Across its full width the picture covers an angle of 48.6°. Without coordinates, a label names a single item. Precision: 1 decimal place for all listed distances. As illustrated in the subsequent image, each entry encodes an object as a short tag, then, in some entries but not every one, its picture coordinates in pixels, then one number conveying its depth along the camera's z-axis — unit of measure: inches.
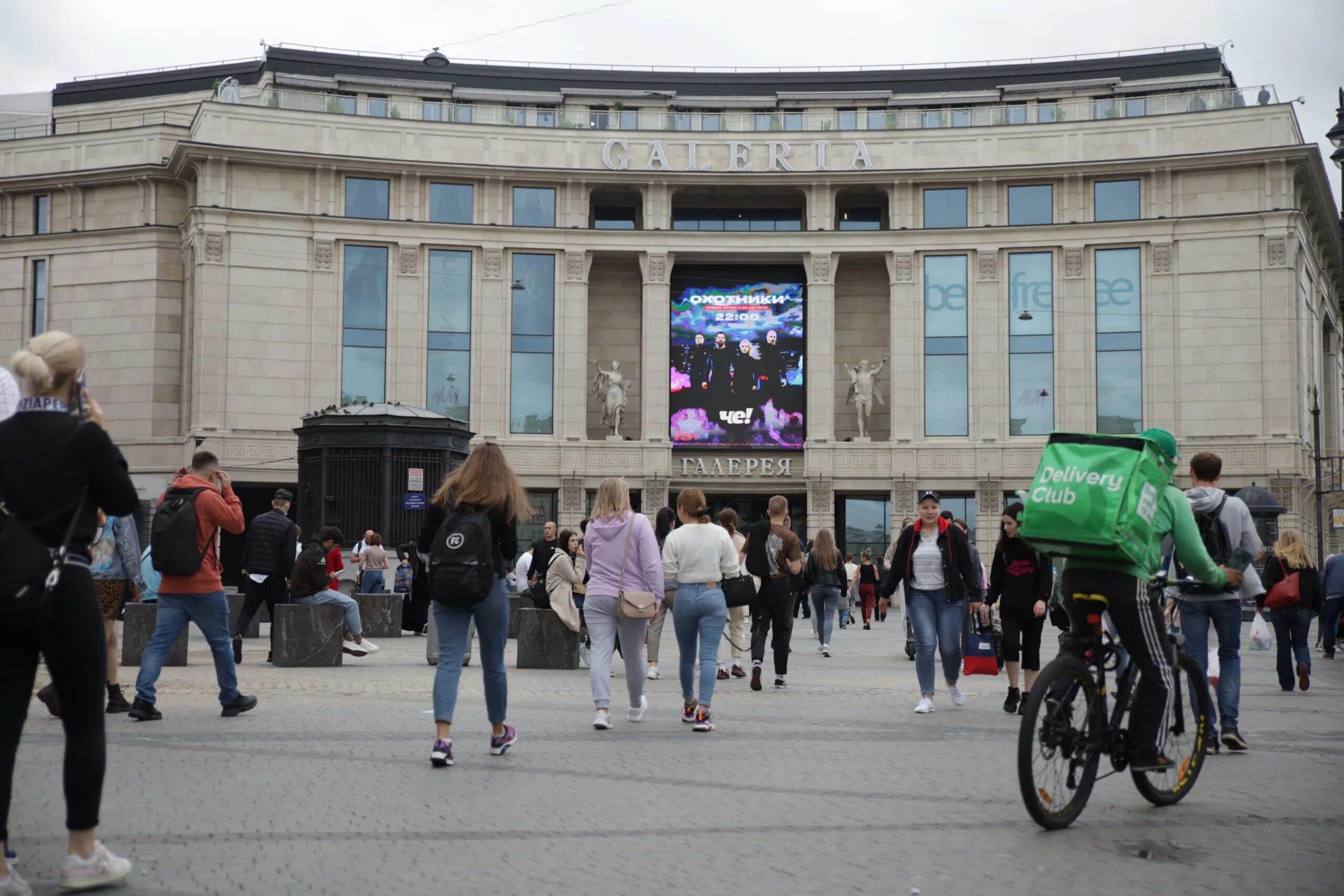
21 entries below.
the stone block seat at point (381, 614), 889.5
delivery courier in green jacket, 264.8
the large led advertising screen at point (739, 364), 1956.2
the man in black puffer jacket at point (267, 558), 626.8
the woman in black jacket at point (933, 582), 476.7
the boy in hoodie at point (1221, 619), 364.2
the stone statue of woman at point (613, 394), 1947.6
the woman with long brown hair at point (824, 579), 749.9
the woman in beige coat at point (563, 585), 619.5
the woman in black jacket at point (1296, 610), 570.3
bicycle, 250.8
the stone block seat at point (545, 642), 639.8
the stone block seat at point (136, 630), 624.1
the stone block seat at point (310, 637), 637.9
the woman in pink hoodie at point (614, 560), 416.5
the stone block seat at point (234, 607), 775.7
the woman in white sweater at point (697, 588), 428.1
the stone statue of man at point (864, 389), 1962.4
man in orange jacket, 414.0
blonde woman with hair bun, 197.6
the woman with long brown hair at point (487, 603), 340.5
